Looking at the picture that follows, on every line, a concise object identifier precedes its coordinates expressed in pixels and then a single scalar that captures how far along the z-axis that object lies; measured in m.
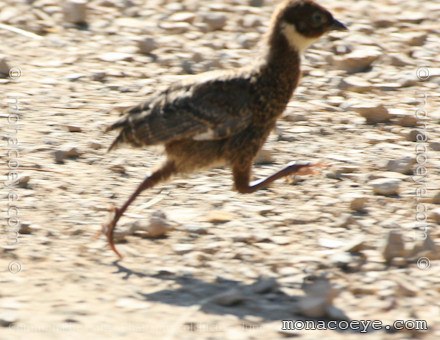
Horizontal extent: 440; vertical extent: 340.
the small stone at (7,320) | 9.99
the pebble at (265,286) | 10.91
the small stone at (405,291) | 10.62
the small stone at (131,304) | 10.39
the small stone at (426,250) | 11.52
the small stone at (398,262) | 11.42
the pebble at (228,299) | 10.55
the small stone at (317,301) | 10.20
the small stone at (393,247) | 11.41
